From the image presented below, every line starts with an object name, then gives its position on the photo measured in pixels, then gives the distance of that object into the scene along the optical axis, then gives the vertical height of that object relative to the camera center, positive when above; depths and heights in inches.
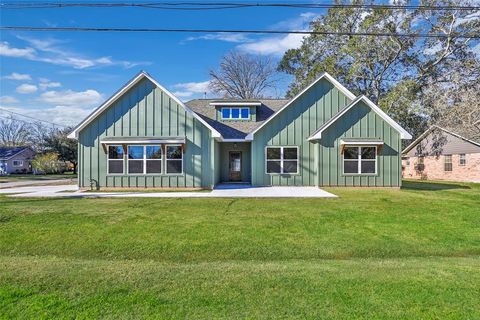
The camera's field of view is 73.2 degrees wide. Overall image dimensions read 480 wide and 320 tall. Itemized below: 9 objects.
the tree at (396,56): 978.1 +345.8
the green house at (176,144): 609.0 +29.1
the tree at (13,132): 2596.0 +236.3
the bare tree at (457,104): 867.4 +150.8
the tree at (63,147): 1827.0 +76.6
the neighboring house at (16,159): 1920.5 +11.4
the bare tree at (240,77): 1528.1 +392.6
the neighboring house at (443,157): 1000.2 +3.8
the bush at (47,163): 1707.7 -13.6
